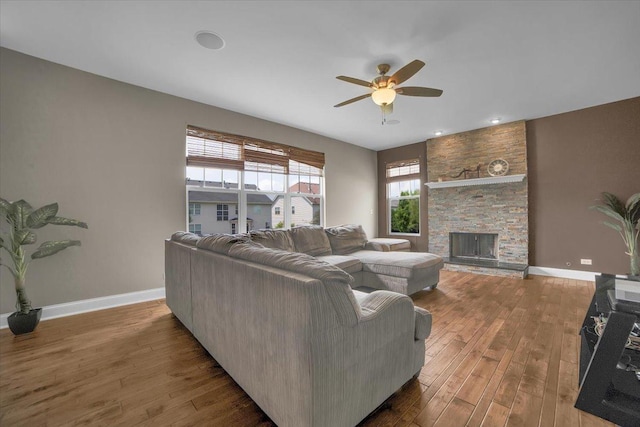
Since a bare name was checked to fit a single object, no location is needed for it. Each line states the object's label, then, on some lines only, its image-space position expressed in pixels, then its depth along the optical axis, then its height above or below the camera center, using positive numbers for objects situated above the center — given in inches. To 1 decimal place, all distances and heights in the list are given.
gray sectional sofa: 43.4 -24.2
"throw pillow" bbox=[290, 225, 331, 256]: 149.3 -15.4
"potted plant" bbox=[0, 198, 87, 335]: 98.0 -10.9
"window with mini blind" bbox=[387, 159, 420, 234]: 256.1 +17.9
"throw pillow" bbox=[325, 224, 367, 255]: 167.8 -16.4
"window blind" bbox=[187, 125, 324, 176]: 157.8 +42.6
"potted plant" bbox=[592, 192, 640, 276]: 142.9 -3.5
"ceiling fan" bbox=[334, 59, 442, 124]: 103.3 +52.5
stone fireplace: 190.4 +8.4
